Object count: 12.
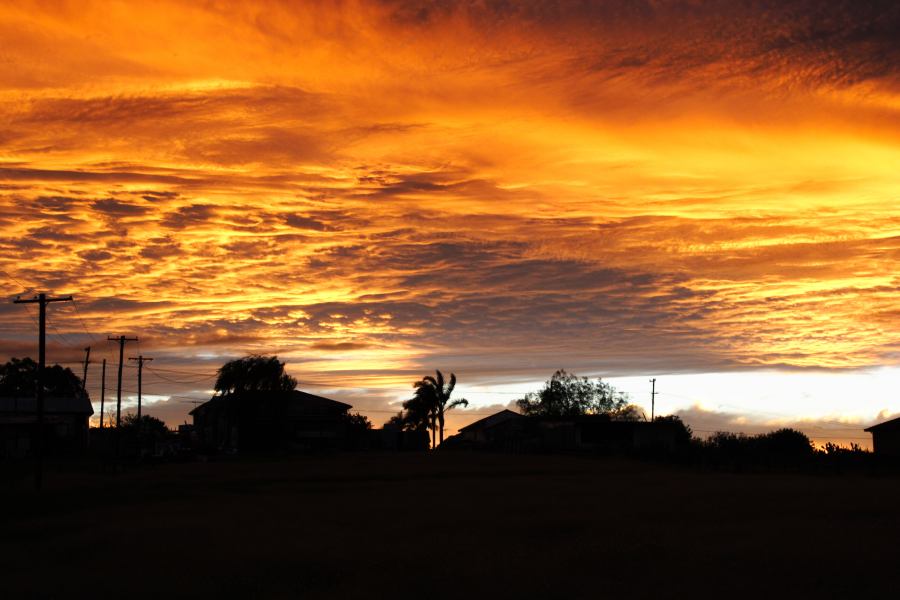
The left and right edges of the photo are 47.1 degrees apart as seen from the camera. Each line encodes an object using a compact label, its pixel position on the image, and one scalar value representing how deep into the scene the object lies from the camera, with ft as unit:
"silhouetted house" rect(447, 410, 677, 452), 313.73
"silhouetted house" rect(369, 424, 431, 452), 392.66
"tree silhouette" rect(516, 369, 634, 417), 501.15
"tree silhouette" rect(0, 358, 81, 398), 432.66
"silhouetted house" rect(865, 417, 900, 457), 232.94
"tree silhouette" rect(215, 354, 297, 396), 349.20
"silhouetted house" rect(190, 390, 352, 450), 348.18
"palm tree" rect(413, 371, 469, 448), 398.83
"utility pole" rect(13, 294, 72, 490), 148.05
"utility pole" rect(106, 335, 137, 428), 236.32
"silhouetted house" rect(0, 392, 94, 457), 287.22
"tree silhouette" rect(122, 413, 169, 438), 547.08
